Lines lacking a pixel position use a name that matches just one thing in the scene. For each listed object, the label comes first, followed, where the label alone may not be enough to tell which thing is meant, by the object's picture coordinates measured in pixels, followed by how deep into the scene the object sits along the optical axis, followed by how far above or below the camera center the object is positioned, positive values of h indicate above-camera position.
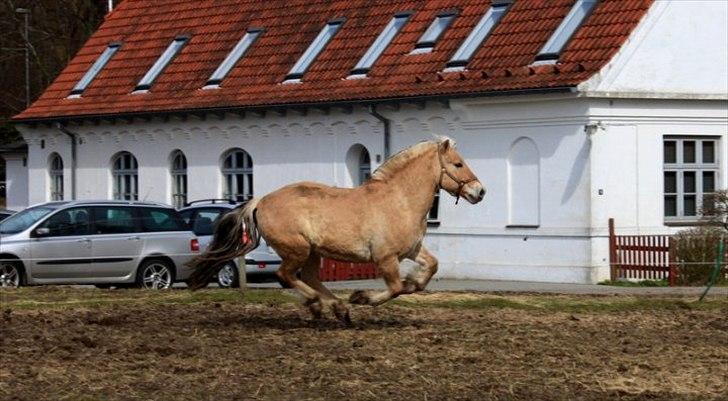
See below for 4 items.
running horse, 18.75 -0.36
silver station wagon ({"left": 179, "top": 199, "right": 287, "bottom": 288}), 32.41 -1.25
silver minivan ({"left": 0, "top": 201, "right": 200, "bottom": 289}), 30.34 -0.90
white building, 34.62 +1.72
